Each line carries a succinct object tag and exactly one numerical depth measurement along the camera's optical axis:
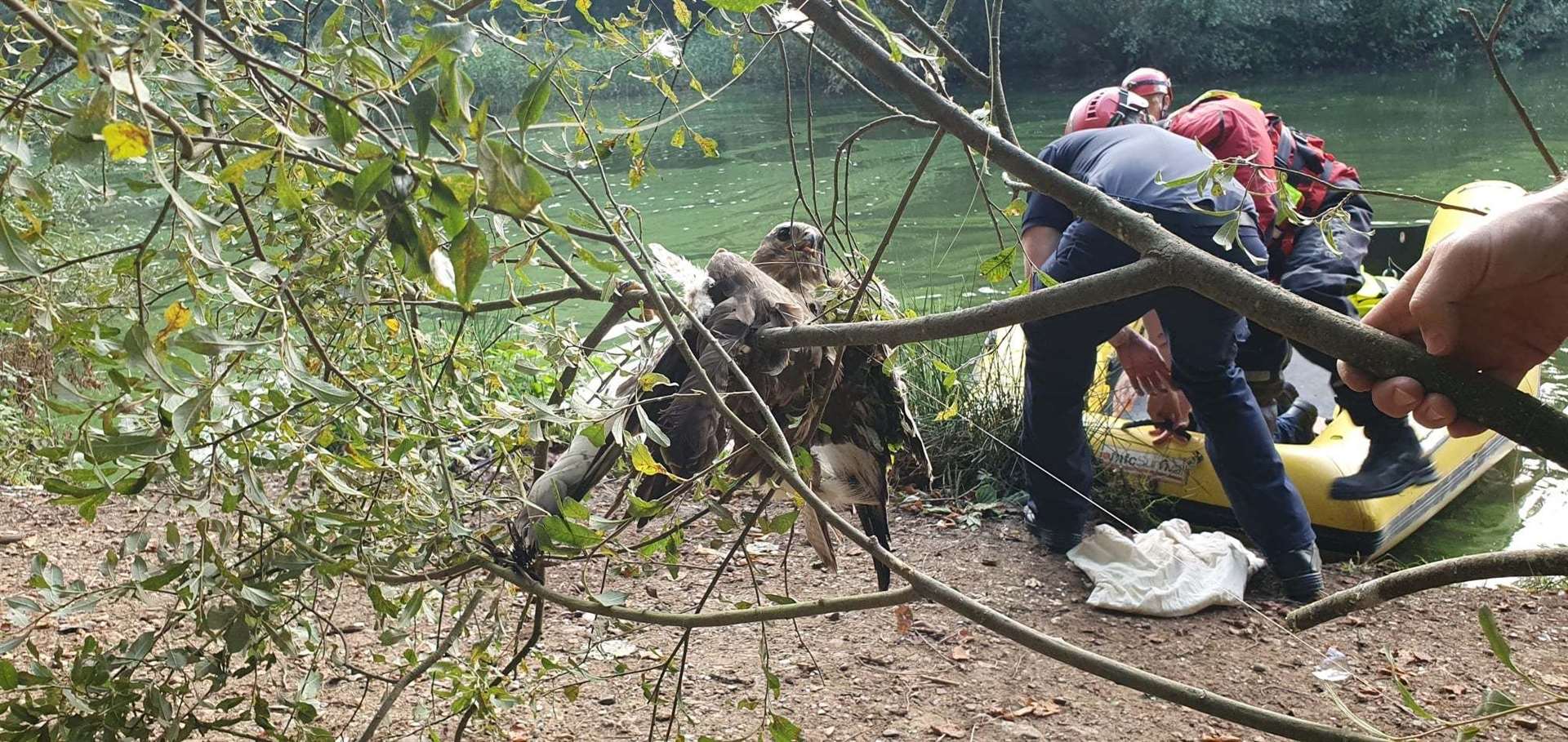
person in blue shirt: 4.02
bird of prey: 2.25
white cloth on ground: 4.19
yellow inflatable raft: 4.78
